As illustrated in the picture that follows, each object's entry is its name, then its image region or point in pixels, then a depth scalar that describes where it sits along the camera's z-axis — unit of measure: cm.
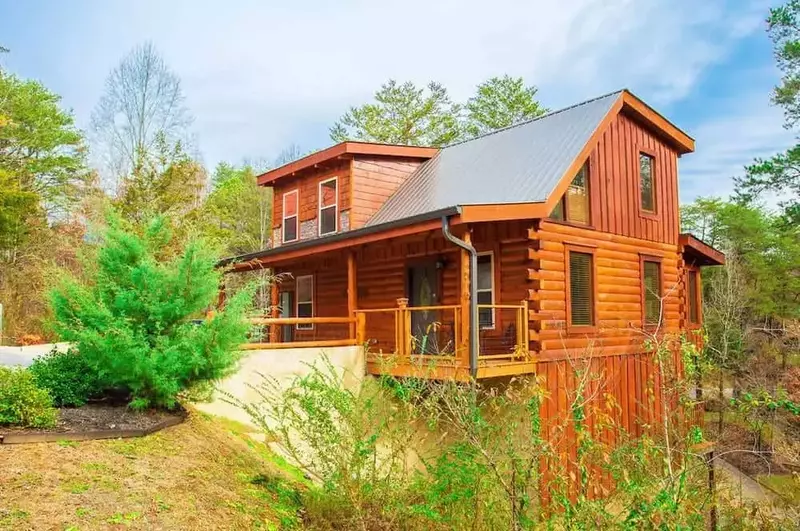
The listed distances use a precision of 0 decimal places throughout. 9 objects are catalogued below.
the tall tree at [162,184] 2106
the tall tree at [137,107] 2364
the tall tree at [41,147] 2541
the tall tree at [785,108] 1941
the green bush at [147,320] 663
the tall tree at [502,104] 2903
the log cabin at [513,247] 973
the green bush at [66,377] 676
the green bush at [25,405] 573
